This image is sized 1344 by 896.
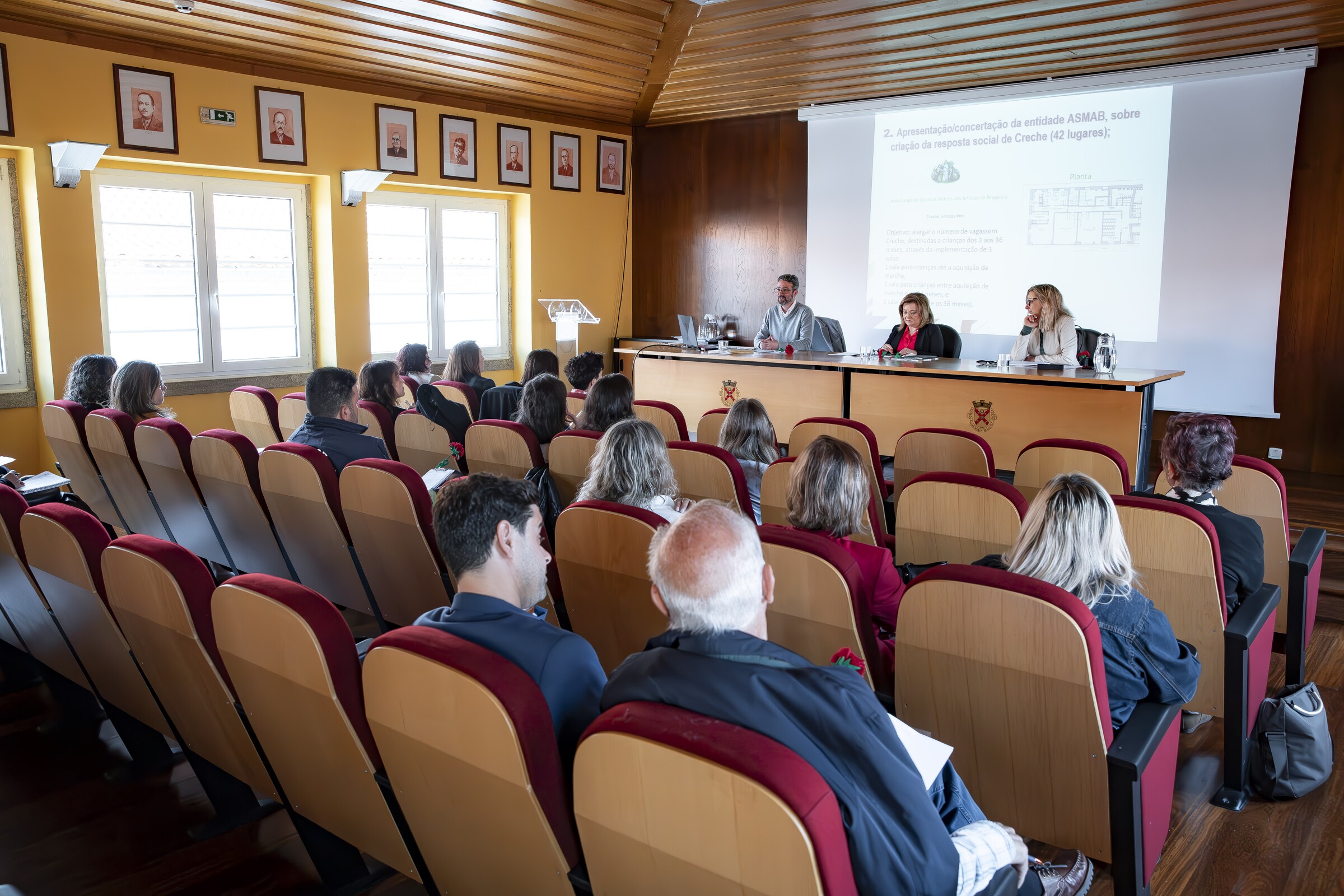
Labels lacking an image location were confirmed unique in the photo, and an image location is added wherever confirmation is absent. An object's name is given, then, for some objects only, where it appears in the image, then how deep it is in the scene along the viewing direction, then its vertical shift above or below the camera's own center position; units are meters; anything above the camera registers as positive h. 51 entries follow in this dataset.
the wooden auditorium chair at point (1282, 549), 3.12 -0.77
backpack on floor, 2.65 -1.20
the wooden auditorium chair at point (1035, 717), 1.83 -0.84
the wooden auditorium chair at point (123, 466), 4.22 -0.70
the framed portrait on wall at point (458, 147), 8.84 +1.58
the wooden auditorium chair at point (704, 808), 1.14 -0.62
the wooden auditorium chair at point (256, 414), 5.36 -0.58
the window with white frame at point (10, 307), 6.63 +0.03
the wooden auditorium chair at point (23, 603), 2.58 -0.83
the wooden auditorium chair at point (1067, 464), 3.45 -0.54
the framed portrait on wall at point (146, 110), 6.84 +1.48
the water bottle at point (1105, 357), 6.05 -0.23
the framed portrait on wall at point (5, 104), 6.25 +1.37
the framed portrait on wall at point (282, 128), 7.59 +1.51
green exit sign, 7.26 +1.51
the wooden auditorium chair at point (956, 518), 2.70 -0.58
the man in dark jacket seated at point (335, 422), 3.83 -0.44
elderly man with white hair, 1.37 -0.56
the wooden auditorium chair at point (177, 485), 3.89 -0.73
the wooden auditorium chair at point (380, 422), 4.89 -0.56
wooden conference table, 5.43 -0.50
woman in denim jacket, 2.07 -0.58
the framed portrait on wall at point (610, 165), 10.17 +1.64
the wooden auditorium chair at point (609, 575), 2.41 -0.69
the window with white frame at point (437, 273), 8.96 +0.42
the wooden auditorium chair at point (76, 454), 4.58 -0.70
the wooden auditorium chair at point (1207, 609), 2.49 -0.79
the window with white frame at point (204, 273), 7.30 +0.32
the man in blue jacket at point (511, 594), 1.61 -0.53
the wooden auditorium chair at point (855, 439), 3.84 -0.52
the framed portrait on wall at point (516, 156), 9.29 +1.58
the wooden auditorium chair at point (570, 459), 3.62 -0.56
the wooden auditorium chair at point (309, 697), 1.69 -0.72
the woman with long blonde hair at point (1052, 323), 6.48 -0.02
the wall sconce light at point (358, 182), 8.09 +1.13
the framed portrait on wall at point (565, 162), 9.71 +1.60
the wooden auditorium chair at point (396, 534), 3.01 -0.72
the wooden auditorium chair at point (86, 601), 2.28 -0.72
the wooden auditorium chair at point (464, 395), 5.60 -0.48
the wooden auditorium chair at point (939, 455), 3.81 -0.56
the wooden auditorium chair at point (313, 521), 3.31 -0.76
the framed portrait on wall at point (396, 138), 8.38 +1.58
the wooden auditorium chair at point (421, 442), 4.57 -0.63
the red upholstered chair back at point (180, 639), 1.94 -0.70
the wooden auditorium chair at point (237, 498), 3.63 -0.73
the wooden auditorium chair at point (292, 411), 5.59 -0.58
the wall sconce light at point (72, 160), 6.47 +1.05
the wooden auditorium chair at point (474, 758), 1.42 -0.70
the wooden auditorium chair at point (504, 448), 3.87 -0.55
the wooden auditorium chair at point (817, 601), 2.13 -0.65
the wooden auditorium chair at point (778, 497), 3.25 -0.63
